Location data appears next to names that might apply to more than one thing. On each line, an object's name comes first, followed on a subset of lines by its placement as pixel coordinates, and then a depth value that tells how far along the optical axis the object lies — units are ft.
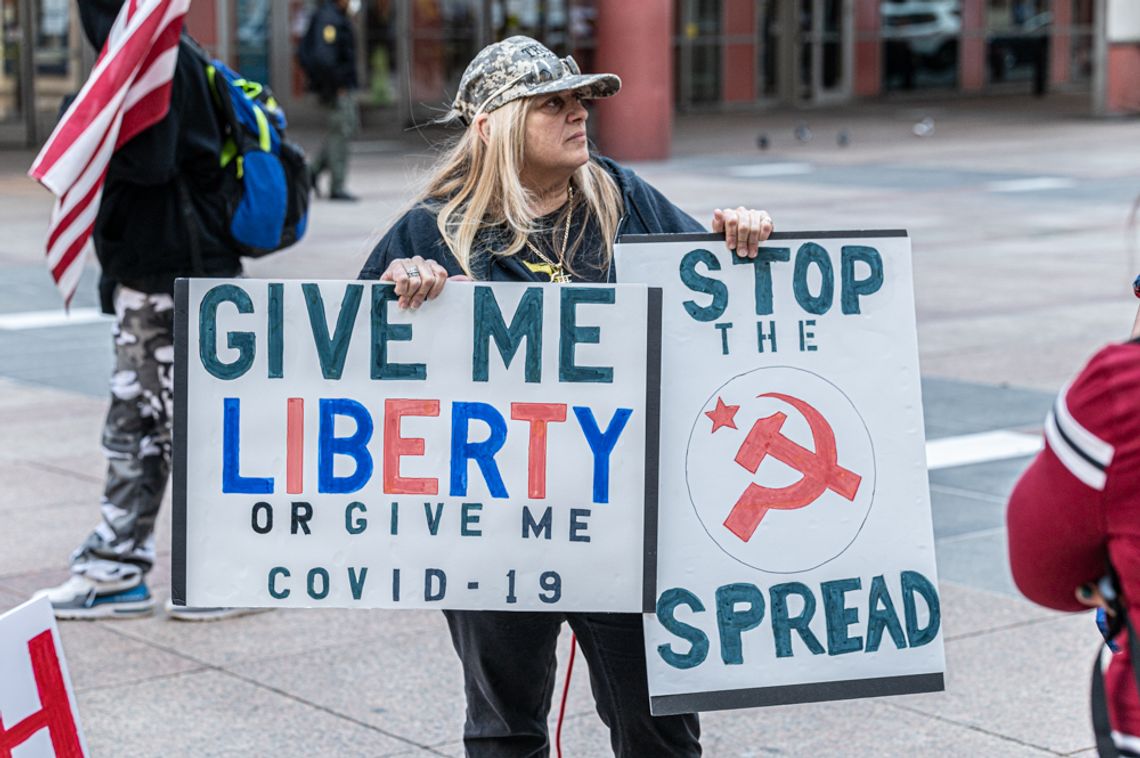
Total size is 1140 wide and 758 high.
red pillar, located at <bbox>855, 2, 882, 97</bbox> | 113.09
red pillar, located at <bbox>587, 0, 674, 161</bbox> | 70.59
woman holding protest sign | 11.02
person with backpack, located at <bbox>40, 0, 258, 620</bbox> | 17.44
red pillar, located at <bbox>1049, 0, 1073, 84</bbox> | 122.11
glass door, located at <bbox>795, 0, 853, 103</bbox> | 109.40
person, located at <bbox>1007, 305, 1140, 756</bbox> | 6.79
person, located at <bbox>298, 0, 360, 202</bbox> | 55.47
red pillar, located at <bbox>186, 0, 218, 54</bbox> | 80.38
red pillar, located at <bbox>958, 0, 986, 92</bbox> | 118.42
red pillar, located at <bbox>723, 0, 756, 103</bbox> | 106.32
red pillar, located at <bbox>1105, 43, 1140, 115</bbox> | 90.48
